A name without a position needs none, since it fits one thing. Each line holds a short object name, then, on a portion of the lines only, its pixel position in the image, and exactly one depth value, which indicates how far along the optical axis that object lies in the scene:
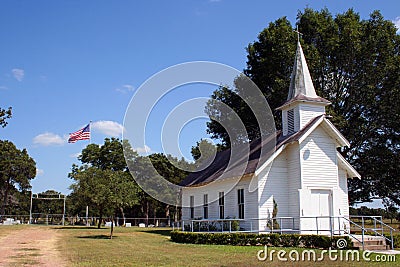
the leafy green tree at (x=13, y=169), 67.31
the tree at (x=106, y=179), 27.25
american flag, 47.78
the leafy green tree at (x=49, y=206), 95.88
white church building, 24.53
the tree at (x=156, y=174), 61.58
